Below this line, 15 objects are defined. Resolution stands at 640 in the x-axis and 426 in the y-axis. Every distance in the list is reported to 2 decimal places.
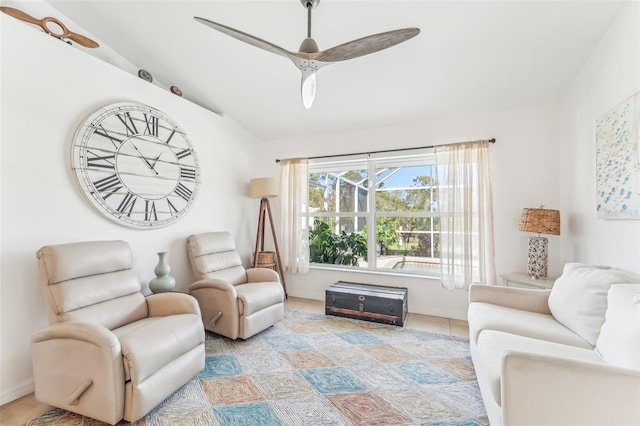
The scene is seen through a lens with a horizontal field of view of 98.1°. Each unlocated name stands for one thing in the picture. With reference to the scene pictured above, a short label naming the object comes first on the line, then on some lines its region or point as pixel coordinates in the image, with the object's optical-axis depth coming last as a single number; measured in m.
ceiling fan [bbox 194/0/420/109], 1.48
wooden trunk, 2.94
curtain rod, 3.28
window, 3.47
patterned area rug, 1.62
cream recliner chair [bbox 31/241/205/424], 1.50
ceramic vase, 2.52
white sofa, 1.02
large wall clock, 2.29
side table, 2.42
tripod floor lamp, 3.68
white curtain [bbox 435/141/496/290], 2.95
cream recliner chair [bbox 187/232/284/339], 2.51
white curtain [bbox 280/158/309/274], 3.94
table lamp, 2.47
